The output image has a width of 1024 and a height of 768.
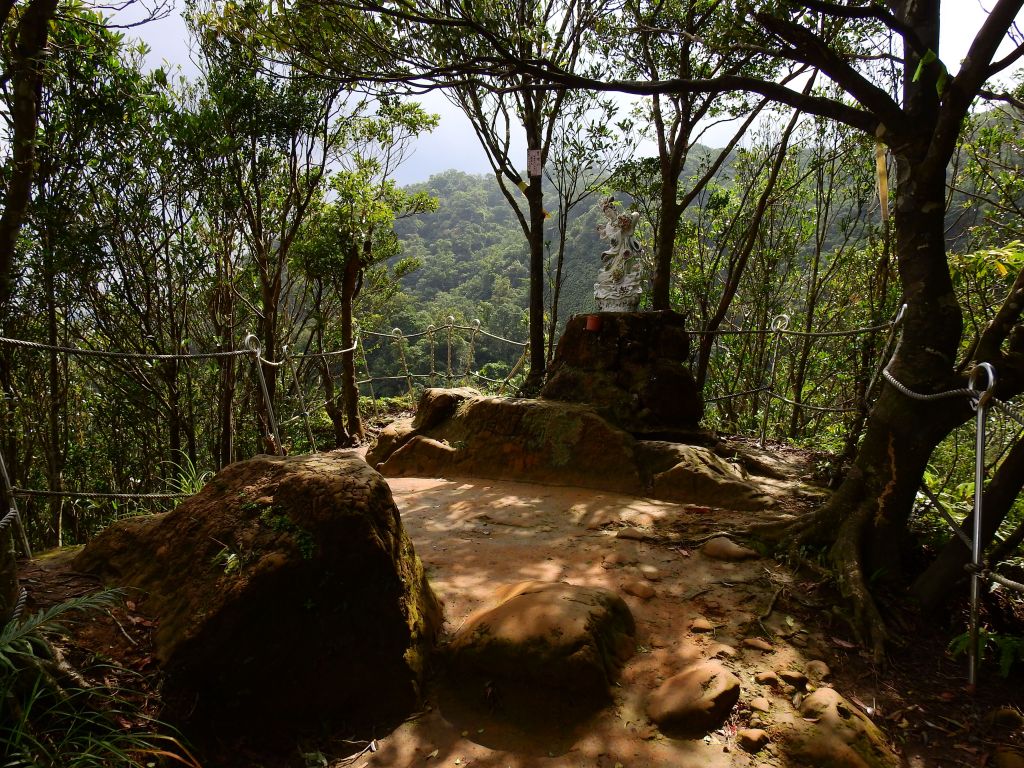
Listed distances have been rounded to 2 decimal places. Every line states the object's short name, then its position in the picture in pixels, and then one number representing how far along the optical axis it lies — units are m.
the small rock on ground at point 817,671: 2.32
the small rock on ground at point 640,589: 2.95
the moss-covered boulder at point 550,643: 2.19
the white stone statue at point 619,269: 6.66
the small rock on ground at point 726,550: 3.29
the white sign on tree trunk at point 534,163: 7.33
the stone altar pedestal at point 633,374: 5.75
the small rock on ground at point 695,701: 2.06
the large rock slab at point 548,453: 4.66
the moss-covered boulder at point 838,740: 1.90
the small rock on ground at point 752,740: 1.97
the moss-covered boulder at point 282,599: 2.02
